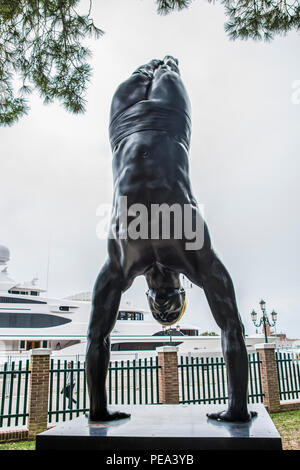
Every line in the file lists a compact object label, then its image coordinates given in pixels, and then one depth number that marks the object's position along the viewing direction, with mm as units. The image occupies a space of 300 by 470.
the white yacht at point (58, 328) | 29734
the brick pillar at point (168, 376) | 10297
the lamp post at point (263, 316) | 17562
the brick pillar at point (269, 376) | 11336
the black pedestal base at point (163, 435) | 2080
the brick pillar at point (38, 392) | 8727
